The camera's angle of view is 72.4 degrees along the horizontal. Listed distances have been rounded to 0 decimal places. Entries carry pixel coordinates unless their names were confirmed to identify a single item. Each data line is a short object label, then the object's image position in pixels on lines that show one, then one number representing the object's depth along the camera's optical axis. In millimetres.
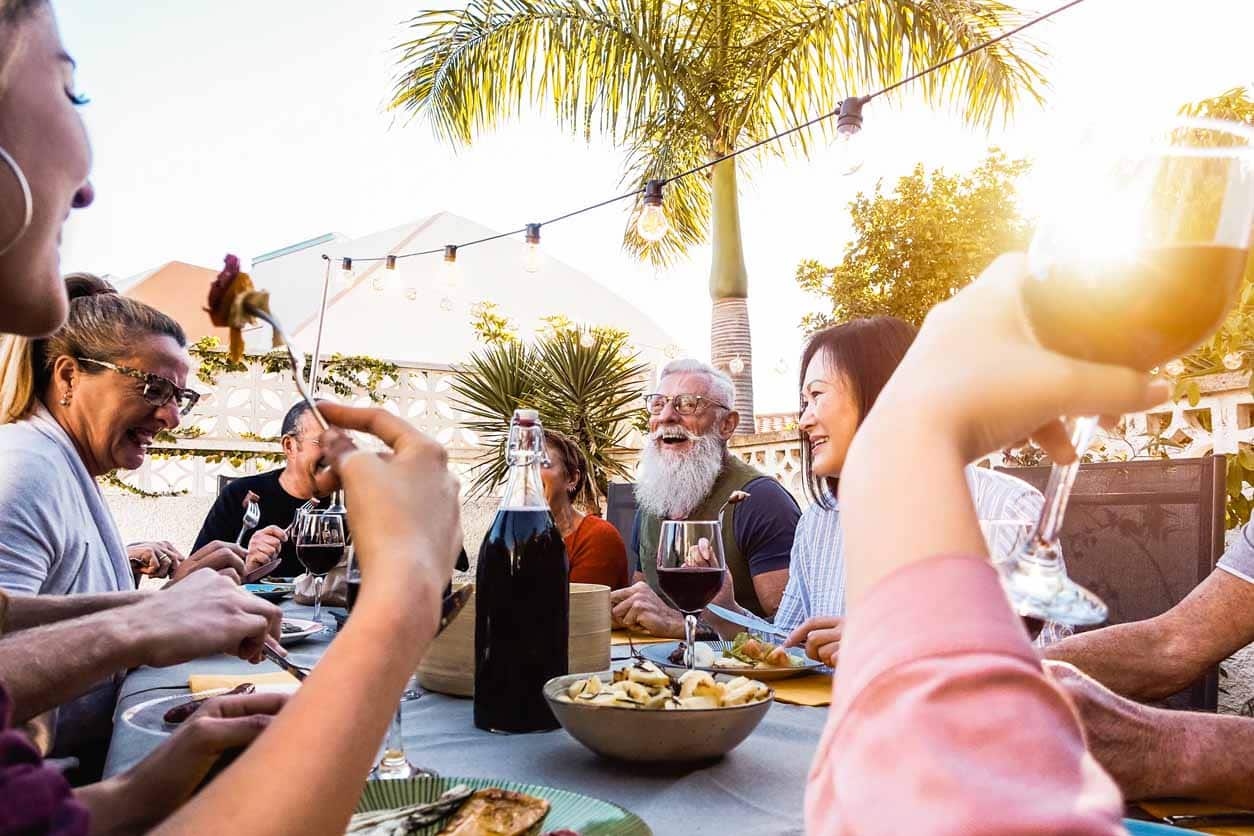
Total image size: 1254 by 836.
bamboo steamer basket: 1605
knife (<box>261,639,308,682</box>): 1058
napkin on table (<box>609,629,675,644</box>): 2262
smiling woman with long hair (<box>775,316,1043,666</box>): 2715
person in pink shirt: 396
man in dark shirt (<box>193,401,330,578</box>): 4453
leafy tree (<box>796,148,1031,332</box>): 12367
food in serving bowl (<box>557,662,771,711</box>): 1220
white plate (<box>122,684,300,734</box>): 1383
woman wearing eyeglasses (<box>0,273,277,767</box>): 2008
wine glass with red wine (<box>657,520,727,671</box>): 1785
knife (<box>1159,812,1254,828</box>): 1001
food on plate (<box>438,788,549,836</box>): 867
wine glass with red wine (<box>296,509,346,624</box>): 2451
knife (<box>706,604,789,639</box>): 2095
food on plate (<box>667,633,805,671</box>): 1750
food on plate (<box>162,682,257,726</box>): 1398
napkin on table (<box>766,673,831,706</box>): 1596
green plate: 916
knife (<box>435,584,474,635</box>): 878
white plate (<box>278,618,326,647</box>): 2094
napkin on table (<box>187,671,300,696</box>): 1627
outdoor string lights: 4824
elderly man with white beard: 3701
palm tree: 7855
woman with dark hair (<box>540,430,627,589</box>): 3486
